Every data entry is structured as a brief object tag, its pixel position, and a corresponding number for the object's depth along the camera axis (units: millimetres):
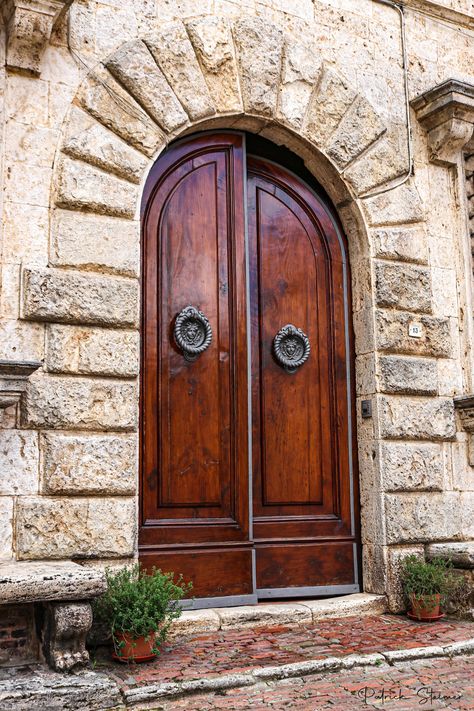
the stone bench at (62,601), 3898
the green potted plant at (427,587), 5637
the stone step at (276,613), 5133
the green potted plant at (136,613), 4355
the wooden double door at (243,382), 5496
